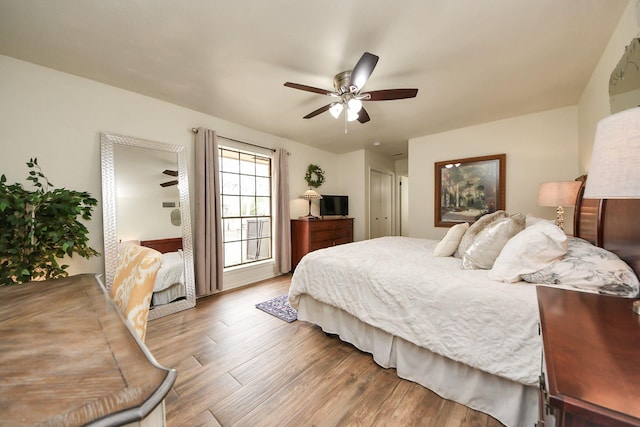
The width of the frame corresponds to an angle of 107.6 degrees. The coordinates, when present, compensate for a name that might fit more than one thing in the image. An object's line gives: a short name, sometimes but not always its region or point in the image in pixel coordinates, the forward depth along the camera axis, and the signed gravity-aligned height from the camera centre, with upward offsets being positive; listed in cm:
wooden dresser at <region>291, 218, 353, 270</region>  420 -47
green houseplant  179 -13
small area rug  258 -117
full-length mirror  250 +4
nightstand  42 -36
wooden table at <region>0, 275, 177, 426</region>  46 -40
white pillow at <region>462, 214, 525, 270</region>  166 -26
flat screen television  485 +9
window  376 +8
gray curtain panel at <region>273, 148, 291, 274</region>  406 -1
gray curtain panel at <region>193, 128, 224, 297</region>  308 -10
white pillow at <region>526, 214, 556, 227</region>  190 -11
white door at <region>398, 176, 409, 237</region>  637 +12
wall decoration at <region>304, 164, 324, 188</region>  474 +70
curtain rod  312 +107
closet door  534 +12
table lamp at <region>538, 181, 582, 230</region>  230 +14
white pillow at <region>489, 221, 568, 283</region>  133 -26
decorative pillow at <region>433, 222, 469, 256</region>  215 -32
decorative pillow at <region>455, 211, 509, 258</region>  202 -21
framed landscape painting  353 +31
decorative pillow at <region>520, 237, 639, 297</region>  110 -34
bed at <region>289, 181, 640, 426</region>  122 -67
